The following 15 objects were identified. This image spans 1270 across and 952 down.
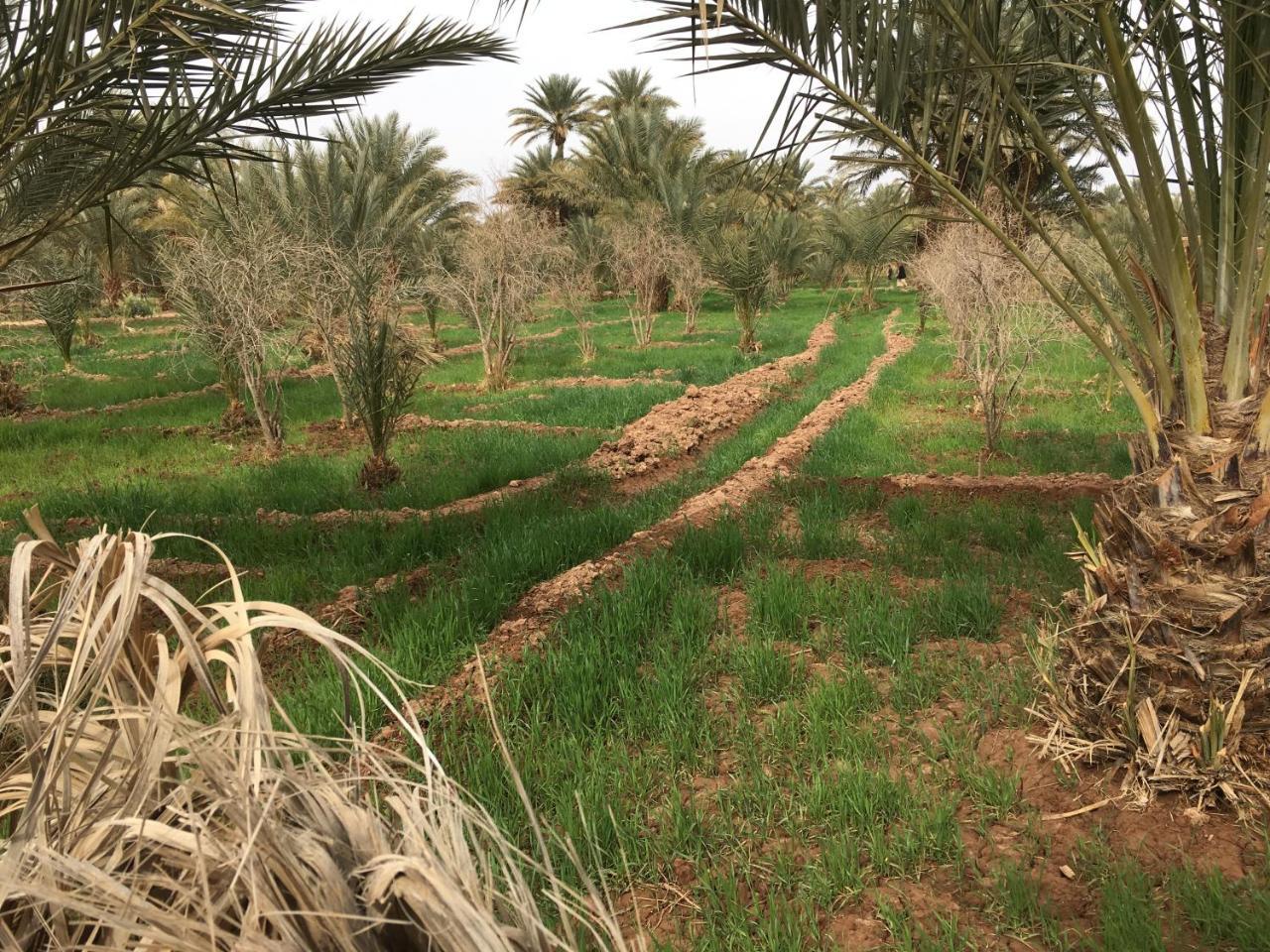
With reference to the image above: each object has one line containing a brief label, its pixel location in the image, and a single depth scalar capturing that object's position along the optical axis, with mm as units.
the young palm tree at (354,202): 8891
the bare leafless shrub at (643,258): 21422
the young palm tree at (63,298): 14422
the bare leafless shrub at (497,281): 14062
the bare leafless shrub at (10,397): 12078
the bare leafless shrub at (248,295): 8516
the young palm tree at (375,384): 7459
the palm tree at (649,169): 28000
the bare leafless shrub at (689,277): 22594
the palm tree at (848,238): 21250
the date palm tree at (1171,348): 2434
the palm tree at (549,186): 33000
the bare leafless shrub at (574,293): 17484
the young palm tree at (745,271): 19203
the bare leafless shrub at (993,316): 7668
